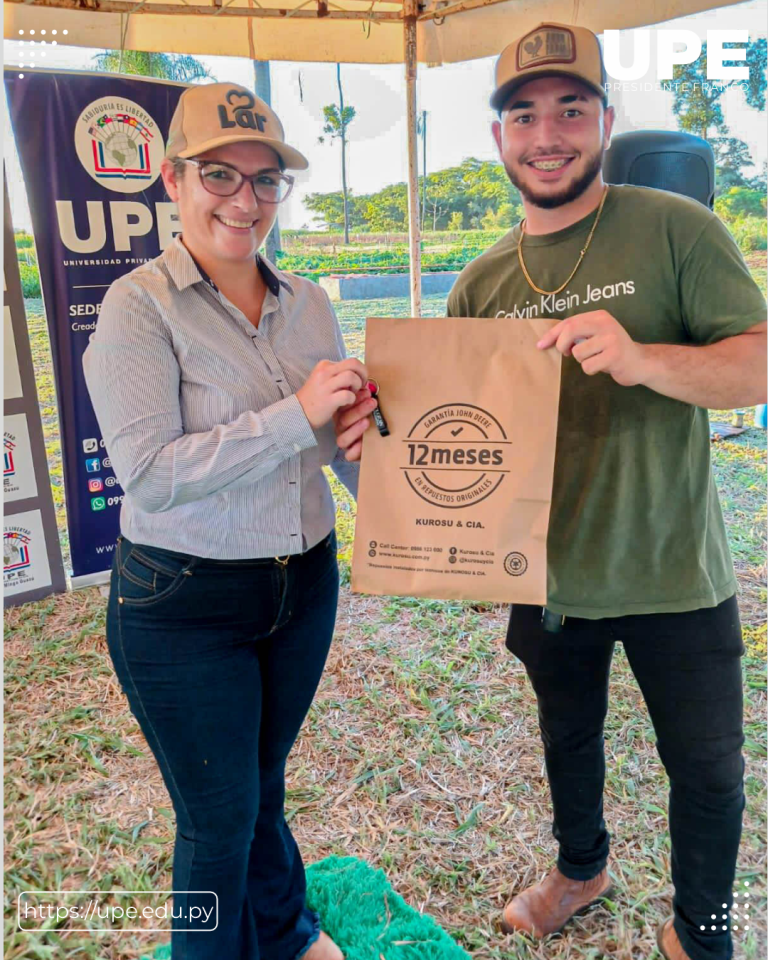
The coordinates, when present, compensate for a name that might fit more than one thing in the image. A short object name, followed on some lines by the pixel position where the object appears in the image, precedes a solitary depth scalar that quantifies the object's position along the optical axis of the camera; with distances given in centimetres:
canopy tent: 261
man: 109
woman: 99
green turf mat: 149
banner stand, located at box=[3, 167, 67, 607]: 303
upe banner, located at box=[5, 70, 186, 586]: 280
